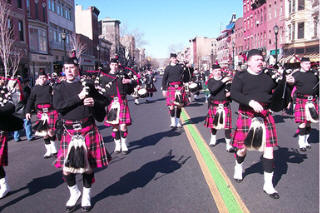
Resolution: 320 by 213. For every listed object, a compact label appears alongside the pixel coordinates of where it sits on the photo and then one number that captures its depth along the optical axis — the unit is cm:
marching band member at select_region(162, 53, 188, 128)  938
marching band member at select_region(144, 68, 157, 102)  1657
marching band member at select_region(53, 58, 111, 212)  389
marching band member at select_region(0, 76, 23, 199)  454
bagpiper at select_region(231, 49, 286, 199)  428
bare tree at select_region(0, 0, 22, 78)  2058
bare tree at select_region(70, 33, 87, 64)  4022
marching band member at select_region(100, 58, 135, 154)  682
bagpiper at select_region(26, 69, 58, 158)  674
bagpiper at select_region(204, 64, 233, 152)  682
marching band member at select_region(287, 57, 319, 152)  658
